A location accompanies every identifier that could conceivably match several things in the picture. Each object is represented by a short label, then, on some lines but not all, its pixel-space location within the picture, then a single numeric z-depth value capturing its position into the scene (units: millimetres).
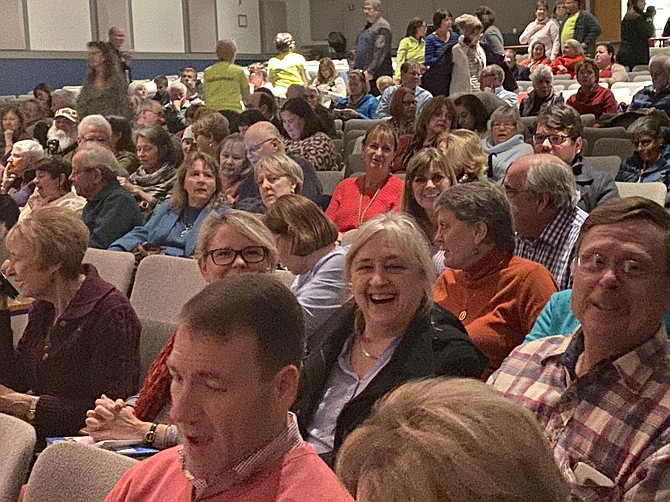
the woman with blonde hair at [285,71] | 10547
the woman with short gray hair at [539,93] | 7812
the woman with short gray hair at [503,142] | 5277
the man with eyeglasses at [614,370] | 1848
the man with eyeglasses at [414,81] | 7635
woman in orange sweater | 2877
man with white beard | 8133
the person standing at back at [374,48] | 10531
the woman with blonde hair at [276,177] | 4730
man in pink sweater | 1586
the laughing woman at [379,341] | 2418
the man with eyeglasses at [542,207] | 3596
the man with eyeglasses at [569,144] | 4555
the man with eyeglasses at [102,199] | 5230
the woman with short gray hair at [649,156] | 5758
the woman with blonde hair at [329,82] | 11461
